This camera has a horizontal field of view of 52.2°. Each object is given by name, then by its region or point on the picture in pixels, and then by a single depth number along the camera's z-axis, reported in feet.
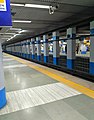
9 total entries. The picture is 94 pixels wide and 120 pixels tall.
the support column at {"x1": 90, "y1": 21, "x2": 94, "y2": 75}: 14.27
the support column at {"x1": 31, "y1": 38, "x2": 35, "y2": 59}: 38.81
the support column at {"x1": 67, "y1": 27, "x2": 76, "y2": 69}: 18.88
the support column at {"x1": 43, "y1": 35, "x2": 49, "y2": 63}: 28.94
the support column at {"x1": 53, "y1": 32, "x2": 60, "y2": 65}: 24.02
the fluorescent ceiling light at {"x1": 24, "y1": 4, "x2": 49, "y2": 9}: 11.29
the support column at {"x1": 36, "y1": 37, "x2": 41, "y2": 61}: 33.94
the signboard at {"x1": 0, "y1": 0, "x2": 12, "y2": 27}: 6.16
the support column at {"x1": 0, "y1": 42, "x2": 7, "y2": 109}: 6.91
